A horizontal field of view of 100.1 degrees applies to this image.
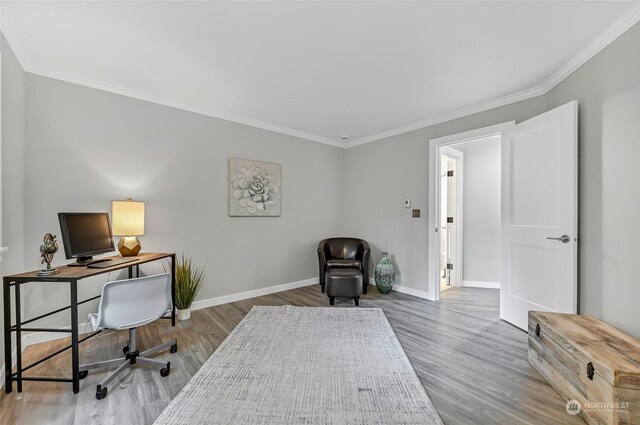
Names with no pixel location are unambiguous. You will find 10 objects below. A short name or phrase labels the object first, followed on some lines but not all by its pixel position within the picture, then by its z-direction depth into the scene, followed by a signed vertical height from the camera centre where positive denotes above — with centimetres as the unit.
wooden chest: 134 -89
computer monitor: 209 -21
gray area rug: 152 -117
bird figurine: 188 -29
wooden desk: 173 -77
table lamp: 248 -12
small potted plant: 293 -89
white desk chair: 173 -69
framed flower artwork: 358 +31
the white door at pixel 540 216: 229 -4
